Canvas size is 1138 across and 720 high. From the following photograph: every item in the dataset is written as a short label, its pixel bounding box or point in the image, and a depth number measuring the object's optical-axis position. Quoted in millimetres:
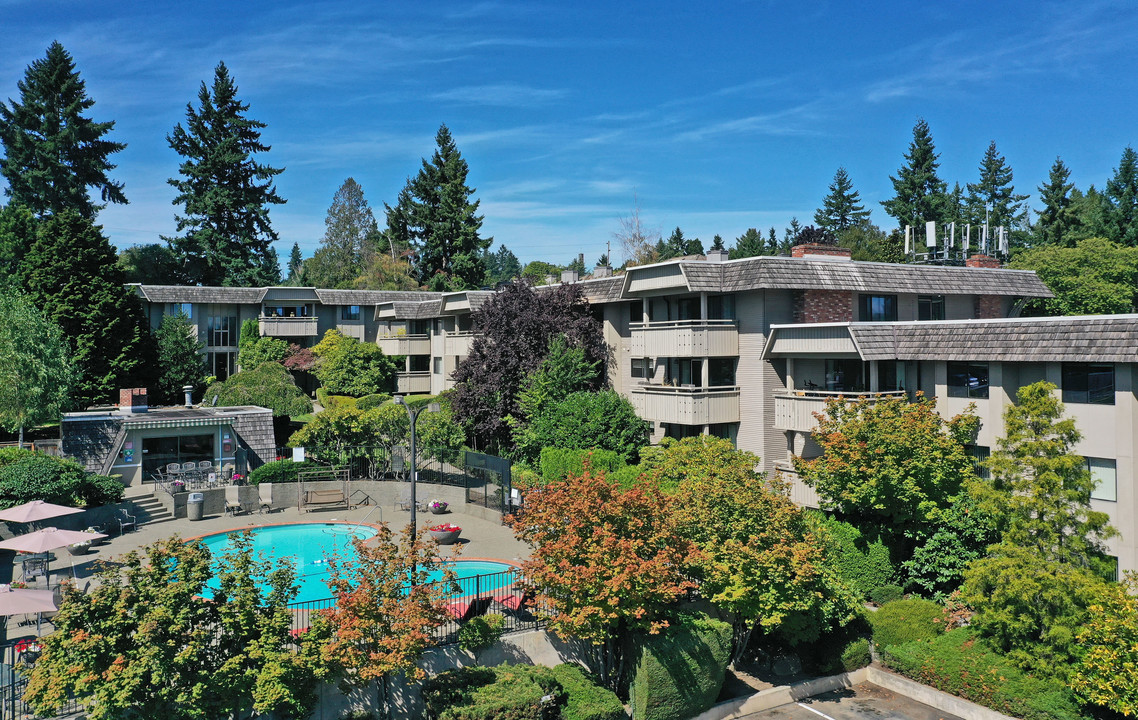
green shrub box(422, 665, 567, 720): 18531
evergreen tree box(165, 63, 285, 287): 74062
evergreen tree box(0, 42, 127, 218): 66812
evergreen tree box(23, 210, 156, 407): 47125
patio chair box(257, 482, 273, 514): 37844
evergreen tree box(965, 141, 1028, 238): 88562
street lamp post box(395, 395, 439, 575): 20622
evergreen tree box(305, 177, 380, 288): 94250
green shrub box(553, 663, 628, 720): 19406
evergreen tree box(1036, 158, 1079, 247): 76562
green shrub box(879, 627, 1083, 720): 20297
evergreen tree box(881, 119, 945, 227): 85375
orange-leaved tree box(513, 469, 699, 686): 20016
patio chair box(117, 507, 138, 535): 32938
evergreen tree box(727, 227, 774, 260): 96188
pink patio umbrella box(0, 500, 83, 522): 25641
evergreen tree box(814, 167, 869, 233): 100500
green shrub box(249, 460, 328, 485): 38250
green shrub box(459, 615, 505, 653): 20844
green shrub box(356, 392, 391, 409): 48712
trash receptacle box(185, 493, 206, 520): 35281
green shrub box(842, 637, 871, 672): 24031
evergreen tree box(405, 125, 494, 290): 77938
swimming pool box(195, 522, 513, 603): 29250
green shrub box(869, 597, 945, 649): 24152
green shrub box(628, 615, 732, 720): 20359
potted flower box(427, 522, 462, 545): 32219
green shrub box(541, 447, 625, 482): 33719
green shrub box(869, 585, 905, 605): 26328
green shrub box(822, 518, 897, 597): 26797
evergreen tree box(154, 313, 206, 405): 54469
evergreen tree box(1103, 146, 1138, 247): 64312
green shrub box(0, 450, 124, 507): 30297
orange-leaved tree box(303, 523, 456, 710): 17562
